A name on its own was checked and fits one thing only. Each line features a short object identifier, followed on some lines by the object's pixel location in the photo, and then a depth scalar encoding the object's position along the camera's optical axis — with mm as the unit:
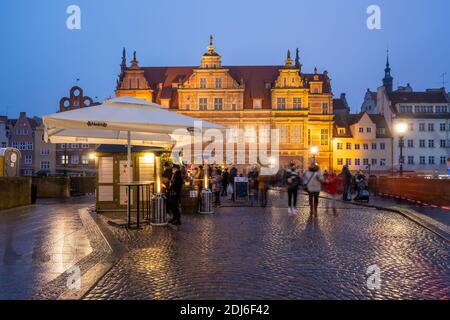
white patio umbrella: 10906
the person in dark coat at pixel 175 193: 12484
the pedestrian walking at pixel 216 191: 19375
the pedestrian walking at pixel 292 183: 15852
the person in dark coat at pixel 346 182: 22406
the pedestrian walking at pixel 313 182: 15148
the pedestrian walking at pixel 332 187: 17041
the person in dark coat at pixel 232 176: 24084
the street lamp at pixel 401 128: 24970
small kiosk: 15891
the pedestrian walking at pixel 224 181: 27750
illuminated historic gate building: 58906
